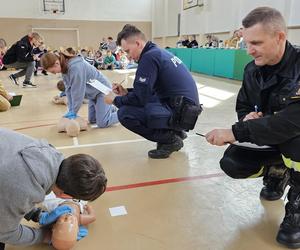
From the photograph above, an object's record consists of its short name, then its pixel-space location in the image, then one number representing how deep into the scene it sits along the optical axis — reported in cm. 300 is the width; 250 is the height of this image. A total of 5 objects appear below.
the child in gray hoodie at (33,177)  111
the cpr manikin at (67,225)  147
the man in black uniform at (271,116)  142
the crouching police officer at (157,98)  255
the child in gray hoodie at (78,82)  323
